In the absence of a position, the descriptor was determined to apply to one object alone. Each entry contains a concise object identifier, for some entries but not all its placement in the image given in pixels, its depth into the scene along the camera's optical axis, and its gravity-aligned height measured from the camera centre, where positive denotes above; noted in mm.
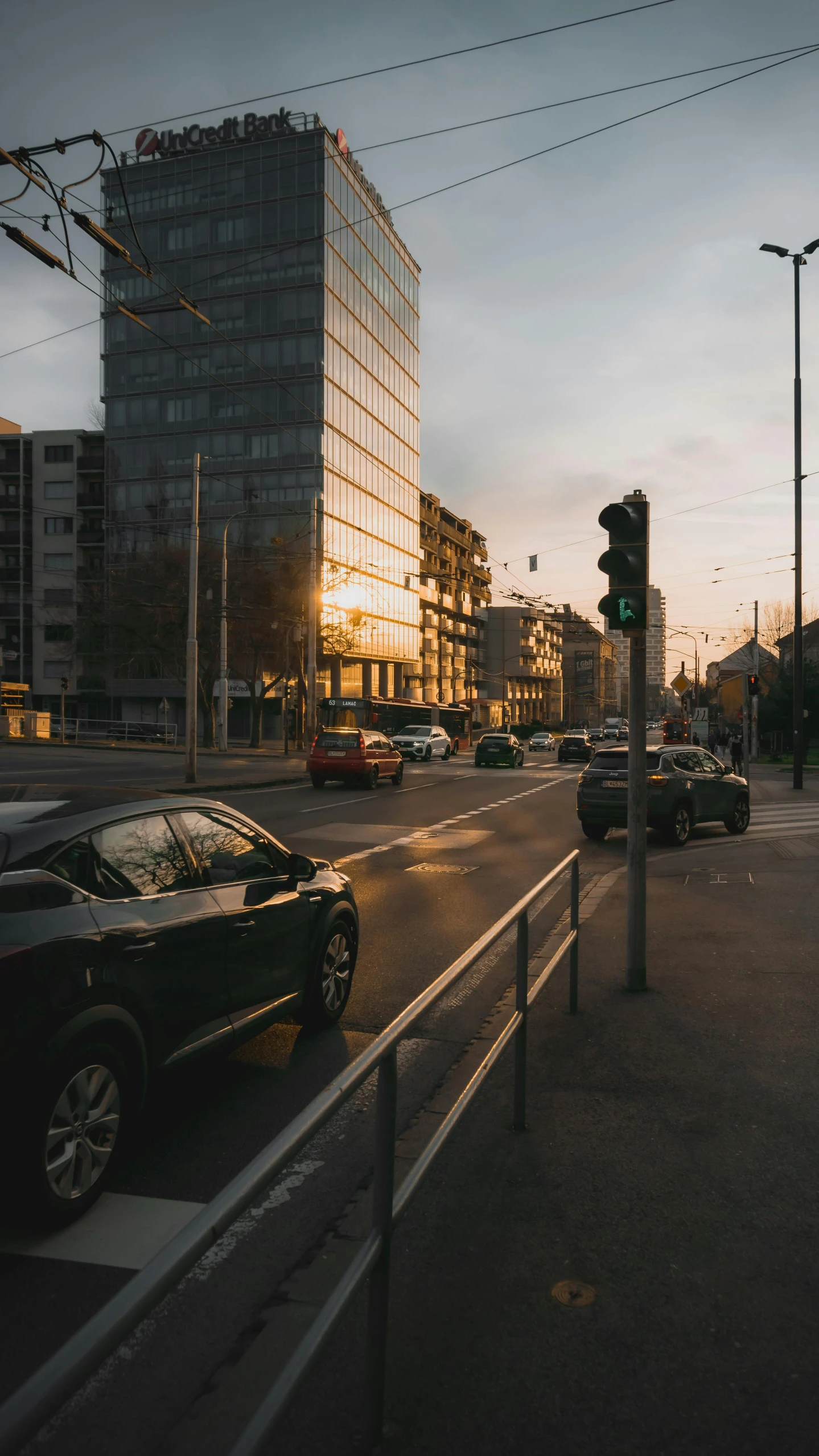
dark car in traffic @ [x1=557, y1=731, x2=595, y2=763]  50406 -1157
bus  44844 +490
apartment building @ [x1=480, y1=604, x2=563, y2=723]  119750 +7513
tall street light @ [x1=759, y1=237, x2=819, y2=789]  26750 +3720
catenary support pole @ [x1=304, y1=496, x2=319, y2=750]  36781 +3203
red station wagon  28062 -907
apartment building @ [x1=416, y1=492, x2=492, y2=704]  89688 +11154
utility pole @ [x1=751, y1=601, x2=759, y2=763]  39281 -58
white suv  46000 -796
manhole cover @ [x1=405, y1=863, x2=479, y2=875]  12828 -1823
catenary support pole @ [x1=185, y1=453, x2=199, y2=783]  24969 +851
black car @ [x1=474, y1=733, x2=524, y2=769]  42469 -1134
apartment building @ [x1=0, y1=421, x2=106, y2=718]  74188 +13433
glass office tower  59781 +22440
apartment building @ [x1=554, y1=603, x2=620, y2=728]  174625 +8517
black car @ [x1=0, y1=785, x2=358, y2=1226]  3488 -949
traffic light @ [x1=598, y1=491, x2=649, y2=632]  6621 +1016
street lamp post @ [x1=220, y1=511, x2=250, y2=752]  41469 +1688
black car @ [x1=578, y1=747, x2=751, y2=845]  15914 -1046
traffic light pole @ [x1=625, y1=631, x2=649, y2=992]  6645 -700
